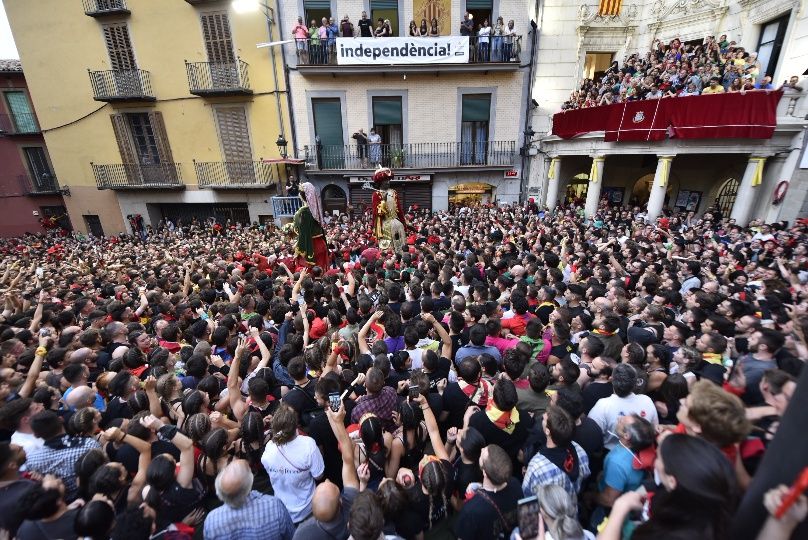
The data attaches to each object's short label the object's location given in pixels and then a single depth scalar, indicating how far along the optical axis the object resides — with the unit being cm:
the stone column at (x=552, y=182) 1606
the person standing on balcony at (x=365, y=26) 1556
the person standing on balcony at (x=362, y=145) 1713
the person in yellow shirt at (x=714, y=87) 1082
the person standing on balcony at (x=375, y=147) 1723
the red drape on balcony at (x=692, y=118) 1031
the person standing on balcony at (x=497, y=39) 1585
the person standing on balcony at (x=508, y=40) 1577
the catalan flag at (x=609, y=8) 1587
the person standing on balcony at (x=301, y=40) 1556
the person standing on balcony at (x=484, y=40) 1572
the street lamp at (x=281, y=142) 1595
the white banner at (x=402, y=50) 1561
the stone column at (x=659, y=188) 1224
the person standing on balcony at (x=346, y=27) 1549
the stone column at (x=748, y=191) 1094
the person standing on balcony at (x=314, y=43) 1570
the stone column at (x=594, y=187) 1391
